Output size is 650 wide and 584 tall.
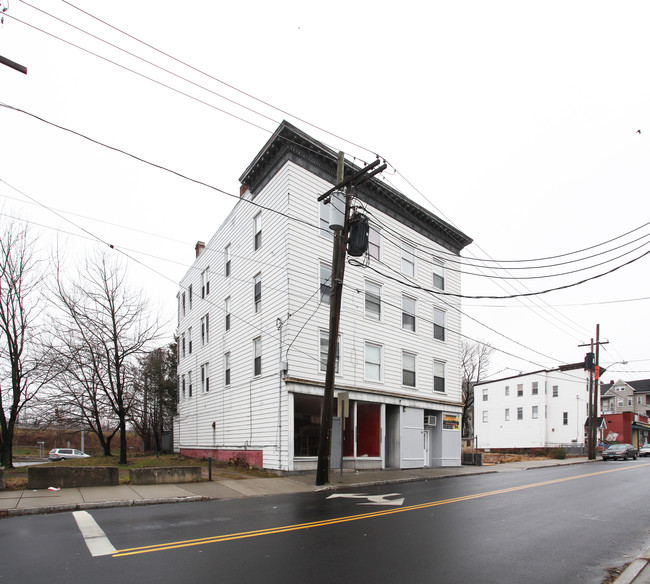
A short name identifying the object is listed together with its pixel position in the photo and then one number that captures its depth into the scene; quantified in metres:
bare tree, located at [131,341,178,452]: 38.53
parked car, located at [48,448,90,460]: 43.07
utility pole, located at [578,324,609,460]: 39.12
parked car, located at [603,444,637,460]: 40.53
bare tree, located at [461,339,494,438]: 71.31
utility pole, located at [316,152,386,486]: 16.02
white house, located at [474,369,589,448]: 53.66
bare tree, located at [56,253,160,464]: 27.45
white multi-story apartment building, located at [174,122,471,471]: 20.48
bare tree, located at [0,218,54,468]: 23.22
